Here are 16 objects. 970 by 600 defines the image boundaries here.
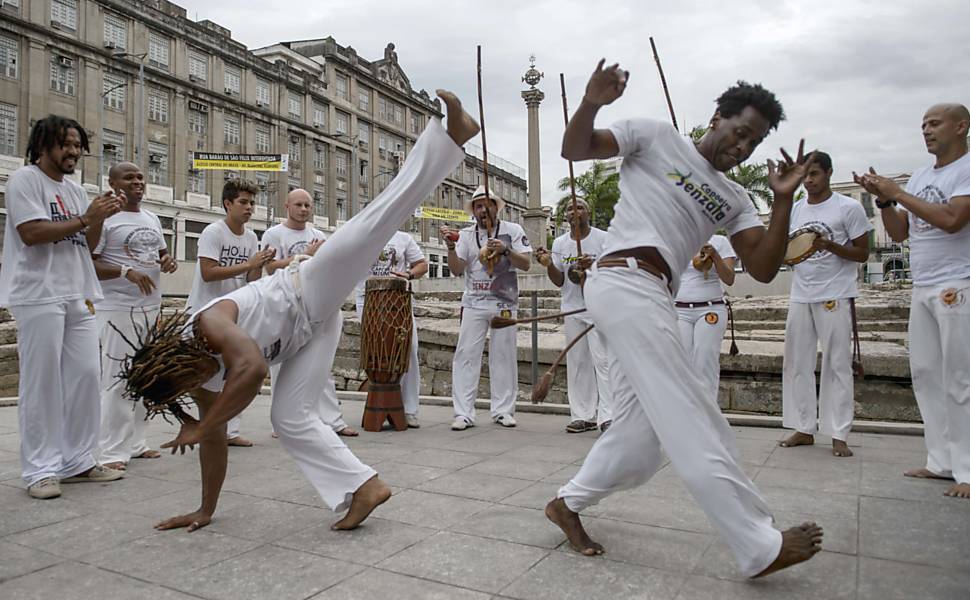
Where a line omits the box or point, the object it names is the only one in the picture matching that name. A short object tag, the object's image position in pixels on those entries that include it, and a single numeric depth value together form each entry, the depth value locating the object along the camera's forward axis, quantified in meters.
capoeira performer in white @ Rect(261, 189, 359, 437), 6.13
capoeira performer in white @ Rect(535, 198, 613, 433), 6.25
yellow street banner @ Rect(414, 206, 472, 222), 45.69
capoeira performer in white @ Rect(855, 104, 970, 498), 4.11
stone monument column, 33.69
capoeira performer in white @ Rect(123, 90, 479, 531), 3.17
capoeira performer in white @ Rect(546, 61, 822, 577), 2.54
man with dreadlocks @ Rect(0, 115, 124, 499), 4.12
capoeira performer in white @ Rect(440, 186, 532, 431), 6.62
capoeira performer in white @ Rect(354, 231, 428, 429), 7.06
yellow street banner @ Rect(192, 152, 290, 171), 30.80
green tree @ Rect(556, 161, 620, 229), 41.06
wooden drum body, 6.32
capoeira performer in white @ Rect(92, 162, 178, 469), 4.88
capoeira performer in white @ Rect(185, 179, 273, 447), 5.35
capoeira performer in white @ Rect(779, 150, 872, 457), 5.06
